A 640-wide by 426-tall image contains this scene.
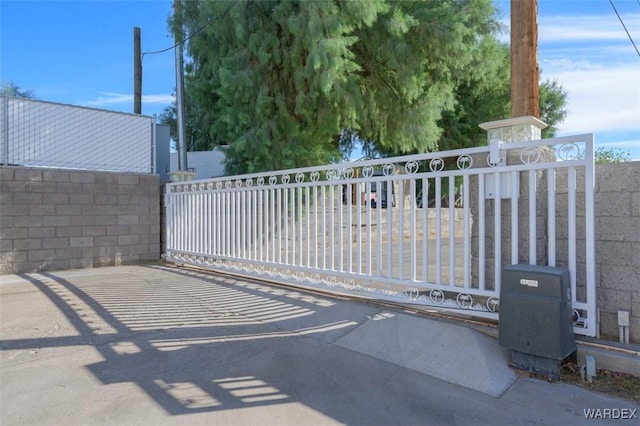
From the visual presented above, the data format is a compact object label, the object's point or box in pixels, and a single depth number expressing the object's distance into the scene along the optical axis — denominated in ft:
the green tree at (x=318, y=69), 26.45
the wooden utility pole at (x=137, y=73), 56.29
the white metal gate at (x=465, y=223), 11.87
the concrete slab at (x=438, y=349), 10.80
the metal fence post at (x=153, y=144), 30.71
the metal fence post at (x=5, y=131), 24.58
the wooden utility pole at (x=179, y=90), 33.53
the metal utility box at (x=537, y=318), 10.45
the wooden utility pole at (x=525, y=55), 14.73
